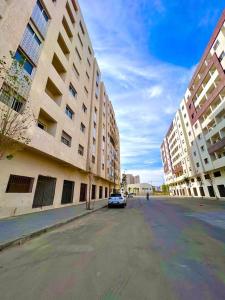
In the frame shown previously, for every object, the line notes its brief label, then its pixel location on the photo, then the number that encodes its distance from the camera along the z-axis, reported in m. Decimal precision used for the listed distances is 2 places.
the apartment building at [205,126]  25.28
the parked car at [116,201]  18.85
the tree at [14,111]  5.88
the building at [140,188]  105.88
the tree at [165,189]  75.02
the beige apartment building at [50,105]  9.36
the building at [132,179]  134.30
